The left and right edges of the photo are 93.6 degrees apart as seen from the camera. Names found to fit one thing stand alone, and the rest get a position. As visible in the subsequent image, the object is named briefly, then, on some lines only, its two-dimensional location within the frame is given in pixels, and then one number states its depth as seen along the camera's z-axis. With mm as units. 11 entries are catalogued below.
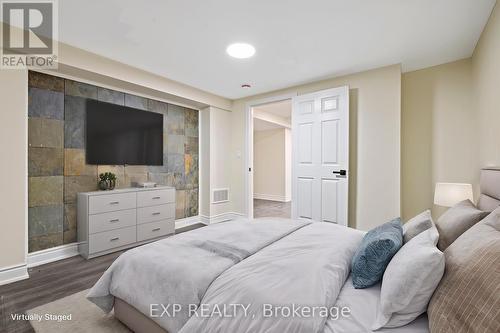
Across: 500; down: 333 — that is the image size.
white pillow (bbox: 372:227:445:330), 937
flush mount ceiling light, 2675
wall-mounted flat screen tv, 3211
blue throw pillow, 1194
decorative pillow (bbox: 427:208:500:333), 742
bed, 1008
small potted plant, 3262
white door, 3426
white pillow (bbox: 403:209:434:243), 1379
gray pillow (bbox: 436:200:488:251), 1350
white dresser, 2893
